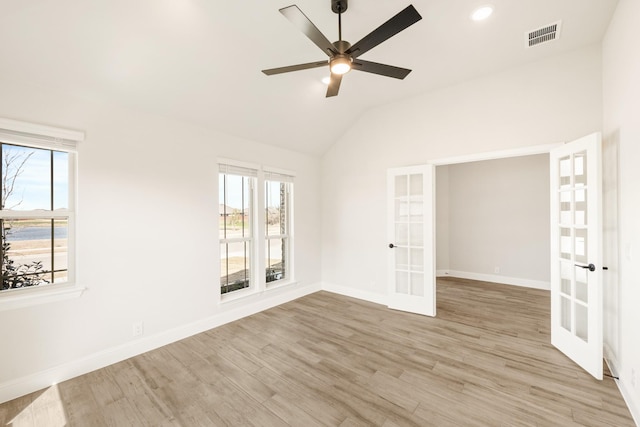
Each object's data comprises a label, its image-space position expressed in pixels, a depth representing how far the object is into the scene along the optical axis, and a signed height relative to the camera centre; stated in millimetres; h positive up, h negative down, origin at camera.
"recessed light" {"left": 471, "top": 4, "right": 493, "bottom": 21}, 2318 +1764
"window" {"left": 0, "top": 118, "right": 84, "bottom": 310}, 2311 +11
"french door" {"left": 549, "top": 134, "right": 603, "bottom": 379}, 2383 -400
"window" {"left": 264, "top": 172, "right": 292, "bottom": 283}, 4531 -218
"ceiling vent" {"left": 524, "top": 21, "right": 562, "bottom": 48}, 2577 +1770
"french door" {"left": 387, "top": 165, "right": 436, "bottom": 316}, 3857 -402
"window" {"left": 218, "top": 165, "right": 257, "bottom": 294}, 3840 -195
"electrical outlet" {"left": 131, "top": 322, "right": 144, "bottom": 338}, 2890 -1252
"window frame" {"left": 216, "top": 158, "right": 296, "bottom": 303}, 4172 -343
